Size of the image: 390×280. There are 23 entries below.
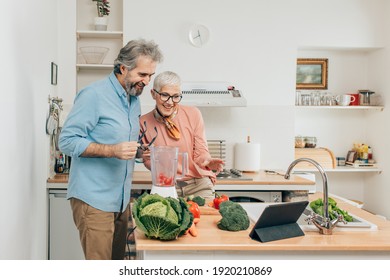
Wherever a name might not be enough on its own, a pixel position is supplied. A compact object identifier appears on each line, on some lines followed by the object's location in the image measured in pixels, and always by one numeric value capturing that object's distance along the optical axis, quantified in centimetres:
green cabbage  183
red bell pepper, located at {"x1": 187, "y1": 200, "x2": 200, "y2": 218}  216
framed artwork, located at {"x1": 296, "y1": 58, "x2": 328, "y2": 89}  476
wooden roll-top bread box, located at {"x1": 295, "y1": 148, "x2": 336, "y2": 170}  454
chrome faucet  201
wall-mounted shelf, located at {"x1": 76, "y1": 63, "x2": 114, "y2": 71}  412
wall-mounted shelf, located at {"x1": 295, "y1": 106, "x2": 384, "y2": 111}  452
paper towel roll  422
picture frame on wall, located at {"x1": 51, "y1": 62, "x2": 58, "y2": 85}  370
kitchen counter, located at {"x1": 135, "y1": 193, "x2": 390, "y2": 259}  181
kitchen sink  210
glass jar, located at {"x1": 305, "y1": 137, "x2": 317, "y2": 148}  471
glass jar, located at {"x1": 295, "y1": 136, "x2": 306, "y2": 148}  466
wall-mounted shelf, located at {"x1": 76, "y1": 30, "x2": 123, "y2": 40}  413
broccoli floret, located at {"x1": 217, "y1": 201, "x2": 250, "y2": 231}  202
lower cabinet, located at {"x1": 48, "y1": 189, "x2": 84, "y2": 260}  351
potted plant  418
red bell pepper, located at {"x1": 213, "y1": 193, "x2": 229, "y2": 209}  241
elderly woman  266
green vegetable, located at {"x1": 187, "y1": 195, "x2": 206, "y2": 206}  246
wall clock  427
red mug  466
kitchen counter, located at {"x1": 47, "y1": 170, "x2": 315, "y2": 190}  357
